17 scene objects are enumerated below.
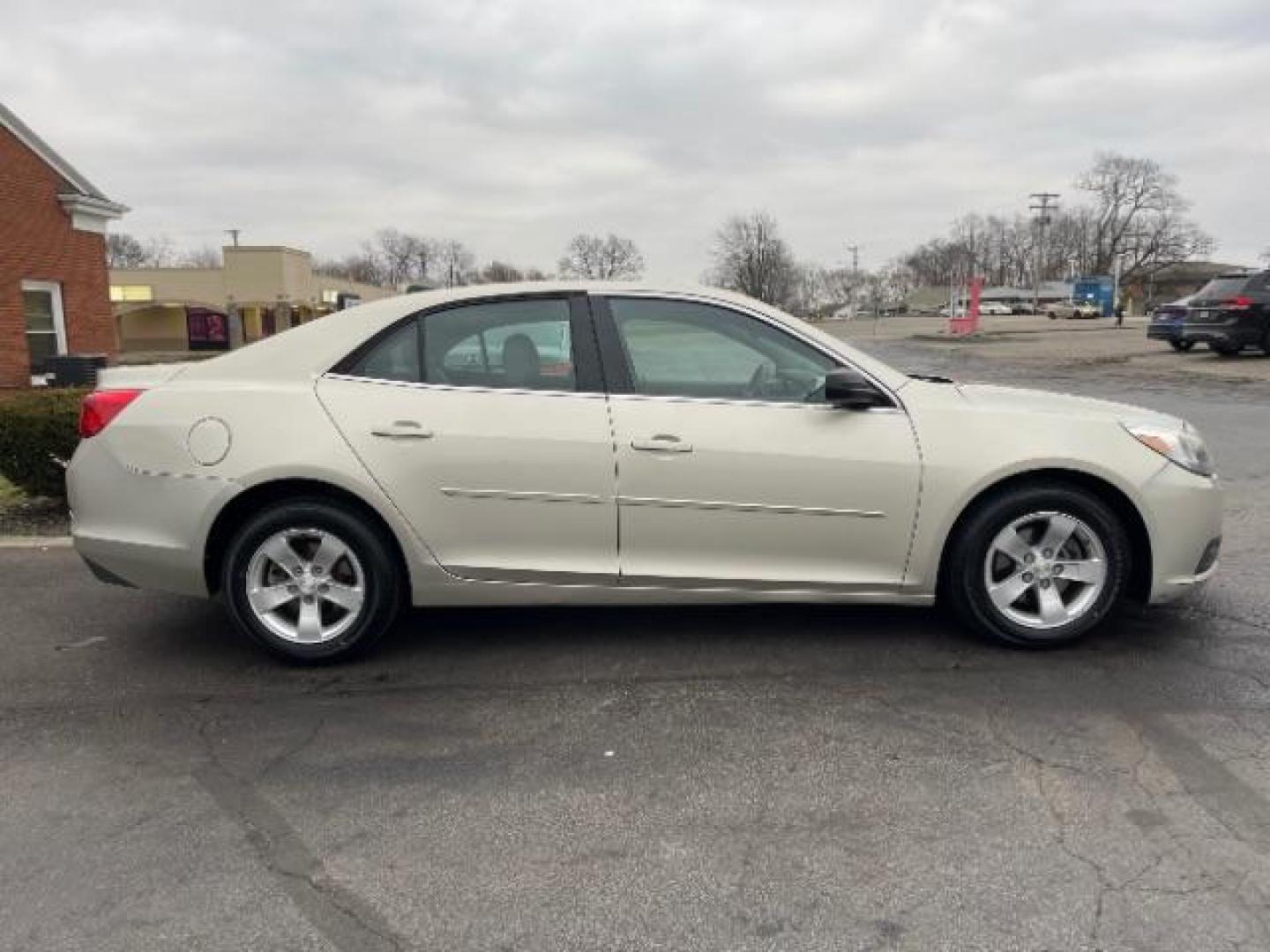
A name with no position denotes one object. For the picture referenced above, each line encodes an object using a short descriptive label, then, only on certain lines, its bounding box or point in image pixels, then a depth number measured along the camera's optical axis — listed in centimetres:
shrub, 677
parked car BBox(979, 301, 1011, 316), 10726
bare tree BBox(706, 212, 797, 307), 9762
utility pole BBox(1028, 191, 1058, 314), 9039
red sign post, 4791
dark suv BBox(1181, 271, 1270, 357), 1969
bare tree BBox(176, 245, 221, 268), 9651
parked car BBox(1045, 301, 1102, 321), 8438
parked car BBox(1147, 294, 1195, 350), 2320
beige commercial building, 4872
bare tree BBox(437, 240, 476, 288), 9088
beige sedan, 394
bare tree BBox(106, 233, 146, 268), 8843
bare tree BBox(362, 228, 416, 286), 9844
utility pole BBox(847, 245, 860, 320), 12688
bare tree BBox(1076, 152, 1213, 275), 10644
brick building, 1698
